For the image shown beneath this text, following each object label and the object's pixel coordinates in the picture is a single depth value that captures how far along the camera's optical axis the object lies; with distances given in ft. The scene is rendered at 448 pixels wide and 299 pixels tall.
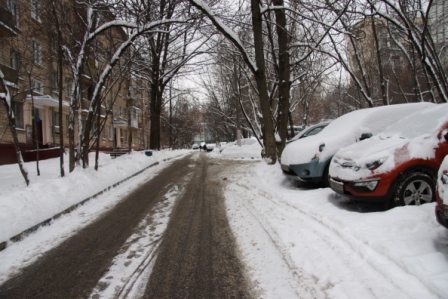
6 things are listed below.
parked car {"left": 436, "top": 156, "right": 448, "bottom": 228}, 10.32
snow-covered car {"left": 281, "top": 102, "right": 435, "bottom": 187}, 22.67
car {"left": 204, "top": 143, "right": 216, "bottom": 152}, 176.59
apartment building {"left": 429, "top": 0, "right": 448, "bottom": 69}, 42.54
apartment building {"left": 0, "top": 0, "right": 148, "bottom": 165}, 32.89
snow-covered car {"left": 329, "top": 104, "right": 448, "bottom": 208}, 15.44
